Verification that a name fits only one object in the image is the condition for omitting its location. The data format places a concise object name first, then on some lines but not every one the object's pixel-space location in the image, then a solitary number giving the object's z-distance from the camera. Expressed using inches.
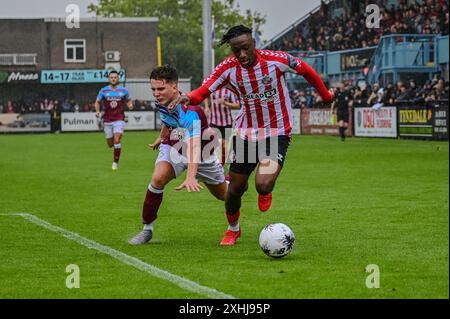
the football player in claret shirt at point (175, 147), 419.5
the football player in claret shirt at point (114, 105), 1028.5
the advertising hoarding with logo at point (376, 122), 1460.4
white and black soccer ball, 376.8
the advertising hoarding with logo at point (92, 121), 2194.9
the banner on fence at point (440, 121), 1305.0
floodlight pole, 1216.2
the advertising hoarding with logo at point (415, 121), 1353.3
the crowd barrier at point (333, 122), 1347.6
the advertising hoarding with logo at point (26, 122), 2202.3
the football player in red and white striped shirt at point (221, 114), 893.8
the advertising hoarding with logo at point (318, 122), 1700.3
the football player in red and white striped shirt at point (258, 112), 418.6
